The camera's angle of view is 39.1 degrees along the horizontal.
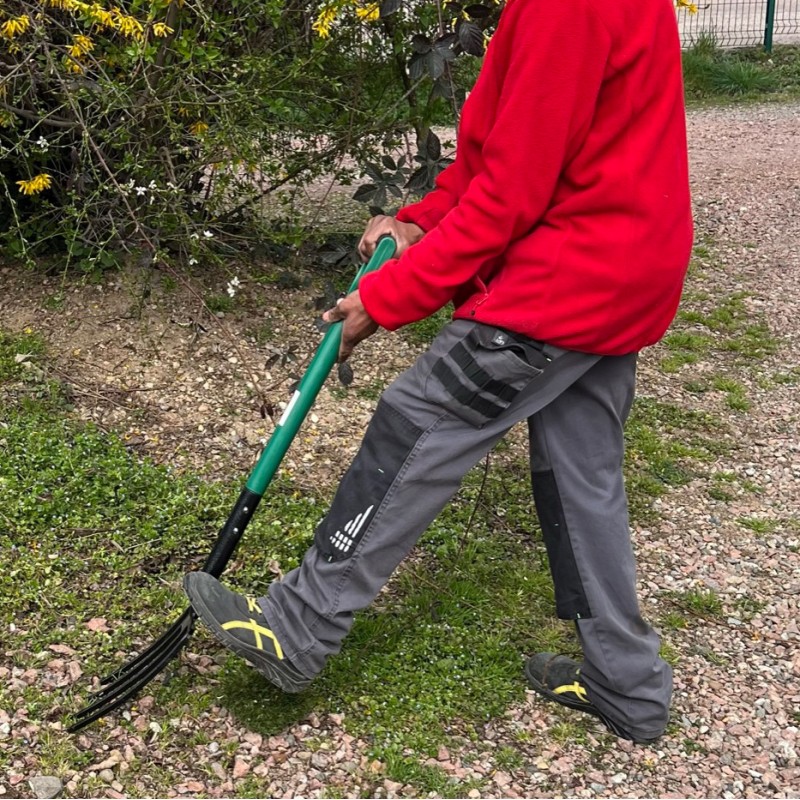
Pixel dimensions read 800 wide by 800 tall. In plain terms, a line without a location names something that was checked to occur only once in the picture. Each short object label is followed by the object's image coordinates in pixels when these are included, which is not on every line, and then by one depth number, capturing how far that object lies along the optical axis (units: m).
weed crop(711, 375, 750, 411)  5.01
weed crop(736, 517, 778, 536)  4.09
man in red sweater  2.38
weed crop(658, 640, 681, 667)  3.34
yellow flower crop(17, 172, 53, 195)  4.25
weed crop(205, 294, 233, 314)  4.97
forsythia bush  4.04
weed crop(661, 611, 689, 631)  3.52
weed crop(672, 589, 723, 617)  3.61
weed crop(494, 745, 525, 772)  2.88
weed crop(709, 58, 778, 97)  11.66
